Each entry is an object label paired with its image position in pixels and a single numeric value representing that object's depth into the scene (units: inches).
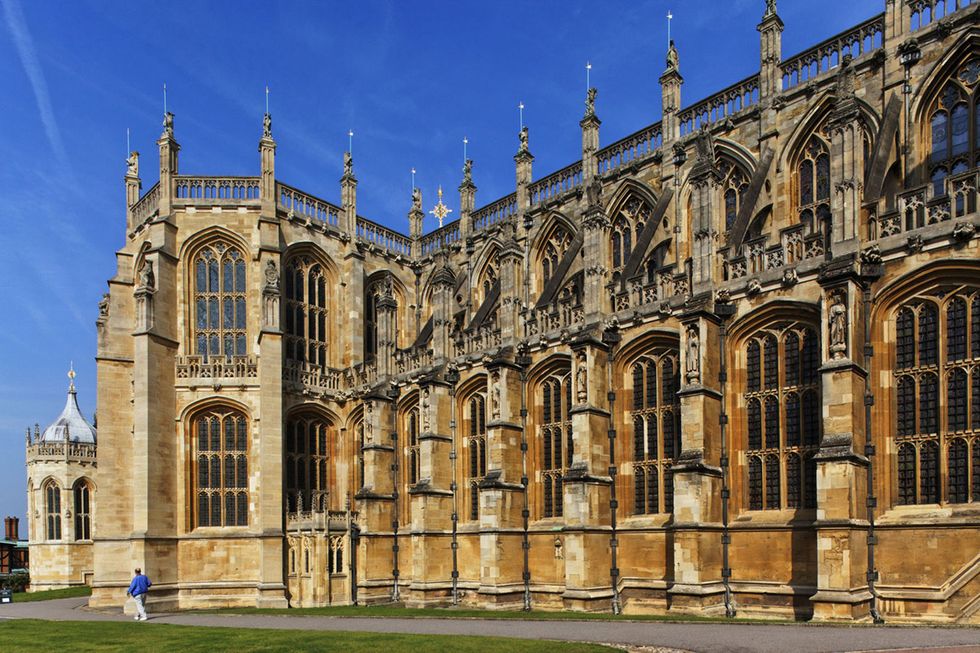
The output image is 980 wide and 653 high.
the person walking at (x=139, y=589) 1050.1
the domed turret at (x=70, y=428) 2309.3
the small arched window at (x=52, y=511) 2144.9
